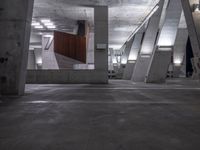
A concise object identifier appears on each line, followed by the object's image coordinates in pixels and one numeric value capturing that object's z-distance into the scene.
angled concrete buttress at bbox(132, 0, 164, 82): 19.18
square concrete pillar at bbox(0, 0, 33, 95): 7.49
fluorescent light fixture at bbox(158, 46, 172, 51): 16.44
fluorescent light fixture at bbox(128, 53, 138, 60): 27.76
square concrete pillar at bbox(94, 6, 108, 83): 16.09
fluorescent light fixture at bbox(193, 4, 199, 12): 10.39
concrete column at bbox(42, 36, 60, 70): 26.39
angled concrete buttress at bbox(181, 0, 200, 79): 10.33
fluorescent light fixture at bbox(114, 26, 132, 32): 24.14
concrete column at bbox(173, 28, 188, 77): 29.68
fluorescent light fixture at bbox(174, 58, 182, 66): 30.72
